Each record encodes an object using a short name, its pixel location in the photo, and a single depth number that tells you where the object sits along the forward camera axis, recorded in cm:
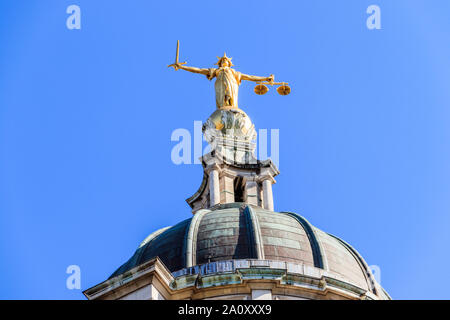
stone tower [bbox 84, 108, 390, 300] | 4074
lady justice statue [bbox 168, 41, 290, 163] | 5938
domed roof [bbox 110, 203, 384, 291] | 4584
